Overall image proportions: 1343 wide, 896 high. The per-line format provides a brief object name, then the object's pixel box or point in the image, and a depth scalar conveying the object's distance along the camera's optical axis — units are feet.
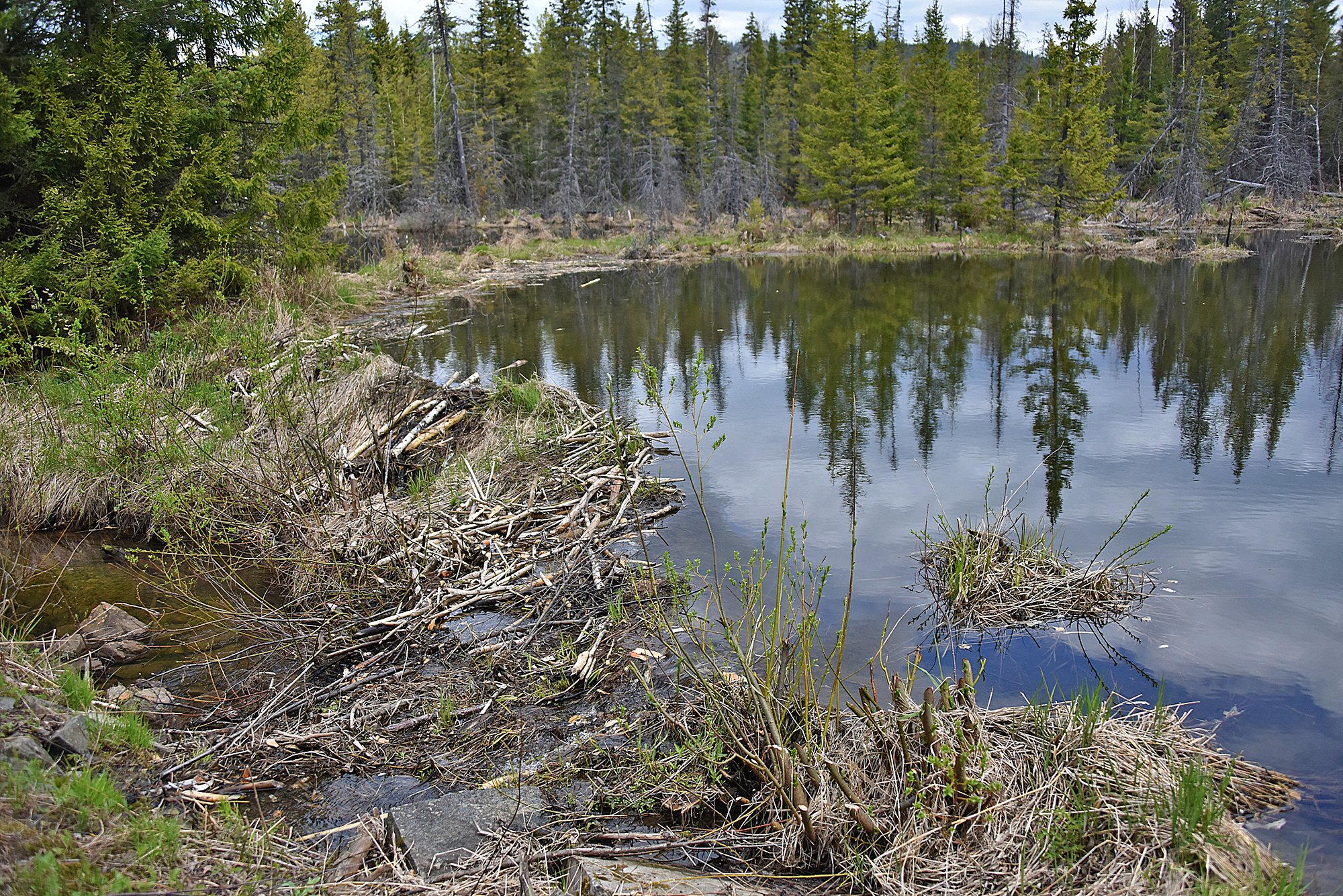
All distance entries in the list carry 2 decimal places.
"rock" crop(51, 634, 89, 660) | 16.98
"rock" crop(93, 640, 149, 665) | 17.92
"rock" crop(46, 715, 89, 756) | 12.07
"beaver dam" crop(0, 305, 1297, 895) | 10.89
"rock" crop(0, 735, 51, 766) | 11.04
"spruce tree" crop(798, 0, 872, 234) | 116.47
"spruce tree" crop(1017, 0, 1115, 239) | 104.68
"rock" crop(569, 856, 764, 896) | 10.18
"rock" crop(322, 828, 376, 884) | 10.97
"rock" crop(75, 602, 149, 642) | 18.33
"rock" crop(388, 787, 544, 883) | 11.09
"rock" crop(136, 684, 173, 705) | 15.75
